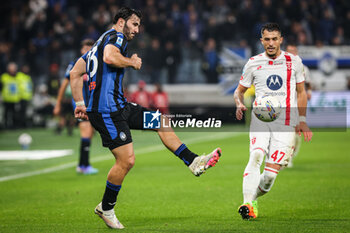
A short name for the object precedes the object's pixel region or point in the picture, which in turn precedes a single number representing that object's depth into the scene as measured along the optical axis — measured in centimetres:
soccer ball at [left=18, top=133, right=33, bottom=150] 3294
